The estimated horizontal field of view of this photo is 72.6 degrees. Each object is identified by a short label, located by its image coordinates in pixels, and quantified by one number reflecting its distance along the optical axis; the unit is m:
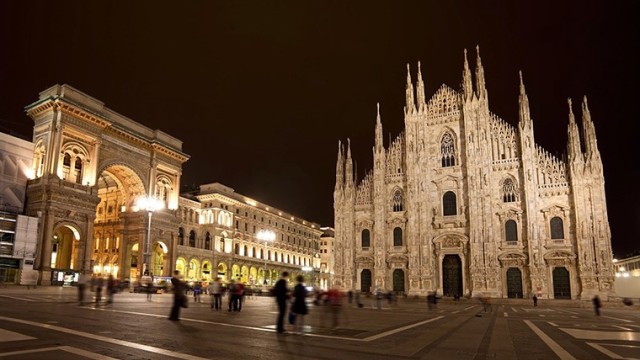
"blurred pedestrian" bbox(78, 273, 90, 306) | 20.52
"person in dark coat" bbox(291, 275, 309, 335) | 12.18
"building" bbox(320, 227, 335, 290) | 116.07
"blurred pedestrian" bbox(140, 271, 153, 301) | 38.12
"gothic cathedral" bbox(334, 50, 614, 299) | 44.66
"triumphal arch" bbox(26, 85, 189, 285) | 41.44
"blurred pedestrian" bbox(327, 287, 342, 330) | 14.51
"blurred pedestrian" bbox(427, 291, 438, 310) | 29.36
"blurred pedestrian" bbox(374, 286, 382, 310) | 27.35
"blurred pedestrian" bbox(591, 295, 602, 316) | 25.23
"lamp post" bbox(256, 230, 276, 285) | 43.32
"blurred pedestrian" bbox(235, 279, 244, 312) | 20.05
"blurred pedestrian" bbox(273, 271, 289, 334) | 11.81
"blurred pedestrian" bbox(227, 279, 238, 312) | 20.00
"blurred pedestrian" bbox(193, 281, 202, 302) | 28.73
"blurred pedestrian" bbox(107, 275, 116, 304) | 20.97
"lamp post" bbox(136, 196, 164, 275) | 36.19
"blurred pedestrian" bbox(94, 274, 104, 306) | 20.95
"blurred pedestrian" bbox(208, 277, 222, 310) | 21.31
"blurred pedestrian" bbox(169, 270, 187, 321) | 13.88
